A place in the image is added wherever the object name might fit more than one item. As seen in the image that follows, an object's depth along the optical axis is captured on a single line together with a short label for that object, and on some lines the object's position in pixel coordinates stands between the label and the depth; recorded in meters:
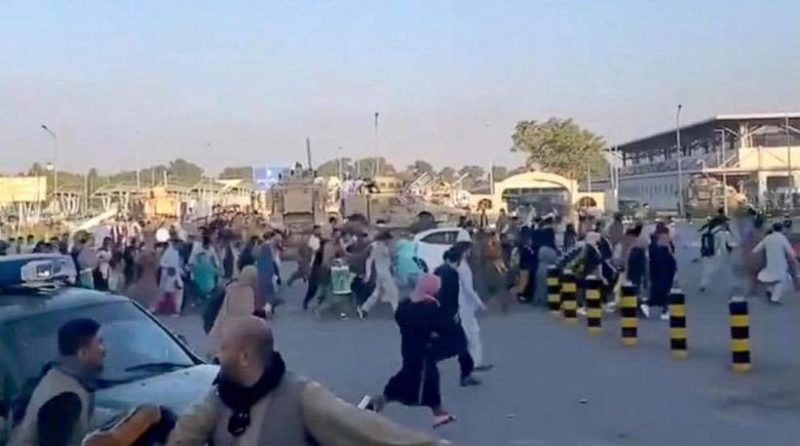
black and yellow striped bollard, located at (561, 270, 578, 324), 22.98
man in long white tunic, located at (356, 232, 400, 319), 24.22
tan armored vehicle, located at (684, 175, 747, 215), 65.94
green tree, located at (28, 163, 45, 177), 135.88
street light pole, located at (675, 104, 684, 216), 72.68
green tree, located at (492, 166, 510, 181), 143.68
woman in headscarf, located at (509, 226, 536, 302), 26.70
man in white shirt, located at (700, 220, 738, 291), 29.39
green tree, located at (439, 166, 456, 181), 142.50
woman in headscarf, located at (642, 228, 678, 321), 22.59
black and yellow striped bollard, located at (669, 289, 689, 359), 16.94
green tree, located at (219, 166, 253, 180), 184.25
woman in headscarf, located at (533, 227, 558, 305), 25.95
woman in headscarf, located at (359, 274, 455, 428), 12.66
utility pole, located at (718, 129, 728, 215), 76.32
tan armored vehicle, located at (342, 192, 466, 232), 54.46
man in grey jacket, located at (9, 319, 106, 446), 5.35
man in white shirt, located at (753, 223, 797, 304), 24.50
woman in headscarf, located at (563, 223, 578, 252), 32.73
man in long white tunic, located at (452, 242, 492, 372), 15.88
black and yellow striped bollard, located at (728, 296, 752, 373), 15.39
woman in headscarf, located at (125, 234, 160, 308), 26.33
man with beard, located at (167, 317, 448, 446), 4.40
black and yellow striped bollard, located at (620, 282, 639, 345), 18.78
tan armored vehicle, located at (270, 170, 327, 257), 59.43
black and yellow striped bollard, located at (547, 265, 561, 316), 24.69
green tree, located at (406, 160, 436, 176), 108.54
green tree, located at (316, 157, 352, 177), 148.07
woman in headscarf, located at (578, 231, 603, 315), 24.00
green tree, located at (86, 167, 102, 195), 148.18
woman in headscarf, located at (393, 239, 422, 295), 26.02
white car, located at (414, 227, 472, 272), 29.70
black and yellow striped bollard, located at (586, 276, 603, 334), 20.84
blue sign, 101.50
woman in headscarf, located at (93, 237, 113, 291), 27.02
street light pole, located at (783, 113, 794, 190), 72.69
